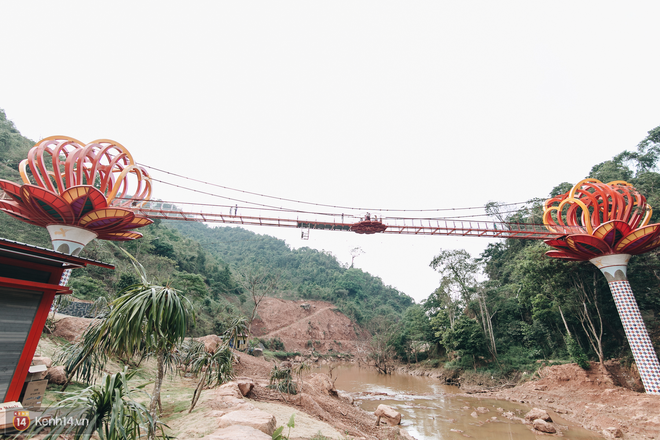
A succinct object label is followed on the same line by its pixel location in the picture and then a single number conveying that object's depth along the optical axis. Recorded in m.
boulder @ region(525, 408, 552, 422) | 13.07
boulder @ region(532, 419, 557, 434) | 12.02
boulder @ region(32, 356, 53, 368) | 7.23
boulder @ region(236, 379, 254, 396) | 10.79
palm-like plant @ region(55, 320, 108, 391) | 7.87
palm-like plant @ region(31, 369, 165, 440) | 3.51
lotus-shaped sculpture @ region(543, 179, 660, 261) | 14.72
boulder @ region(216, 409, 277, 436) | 6.32
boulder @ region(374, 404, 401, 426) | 12.52
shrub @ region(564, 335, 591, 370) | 17.08
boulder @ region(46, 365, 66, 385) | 8.21
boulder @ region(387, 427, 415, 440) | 10.25
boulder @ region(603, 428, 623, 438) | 11.44
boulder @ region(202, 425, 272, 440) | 5.43
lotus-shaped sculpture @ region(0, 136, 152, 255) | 12.24
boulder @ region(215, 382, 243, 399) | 9.60
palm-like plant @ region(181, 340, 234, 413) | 9.12
